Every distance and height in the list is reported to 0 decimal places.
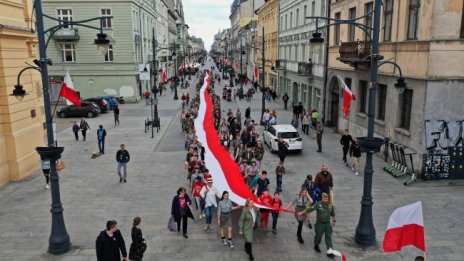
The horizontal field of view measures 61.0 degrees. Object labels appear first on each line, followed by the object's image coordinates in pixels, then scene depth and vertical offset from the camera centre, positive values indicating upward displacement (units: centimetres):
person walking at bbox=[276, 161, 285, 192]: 1455 -419
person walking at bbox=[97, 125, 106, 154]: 2055 -407
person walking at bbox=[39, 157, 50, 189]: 1546 -432
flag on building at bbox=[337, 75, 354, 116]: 1670 -165
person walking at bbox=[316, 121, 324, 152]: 2098 -397
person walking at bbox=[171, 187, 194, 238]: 1112 -415
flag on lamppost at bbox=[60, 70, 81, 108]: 1298 -106
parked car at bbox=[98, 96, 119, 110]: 3944 -413
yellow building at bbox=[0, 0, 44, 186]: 1598 -183
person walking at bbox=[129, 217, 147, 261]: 898 -422
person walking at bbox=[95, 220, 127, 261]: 811 -379
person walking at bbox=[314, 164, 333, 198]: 1241 -380
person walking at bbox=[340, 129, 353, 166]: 1880 -393
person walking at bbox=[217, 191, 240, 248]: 1048 -413
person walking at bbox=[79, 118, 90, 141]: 2450 -414
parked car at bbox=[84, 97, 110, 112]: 3744 -404
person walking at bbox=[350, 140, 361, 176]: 1703 -413
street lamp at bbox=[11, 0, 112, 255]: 957 -222
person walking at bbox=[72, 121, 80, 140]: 2444 -425
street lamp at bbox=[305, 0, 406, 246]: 993 -226
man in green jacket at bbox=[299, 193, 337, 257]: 987 -404
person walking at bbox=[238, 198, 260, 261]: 986 -410
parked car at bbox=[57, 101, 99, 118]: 3478 -448
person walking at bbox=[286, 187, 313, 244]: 1086 -406
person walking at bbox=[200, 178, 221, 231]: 1157 -407
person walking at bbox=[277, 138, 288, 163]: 1742 -398
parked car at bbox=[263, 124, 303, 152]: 2083 -412
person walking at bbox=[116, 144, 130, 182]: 1585 -399
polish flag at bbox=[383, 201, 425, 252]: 771 -336
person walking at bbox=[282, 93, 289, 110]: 3892 -395
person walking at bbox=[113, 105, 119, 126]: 3005 -426
